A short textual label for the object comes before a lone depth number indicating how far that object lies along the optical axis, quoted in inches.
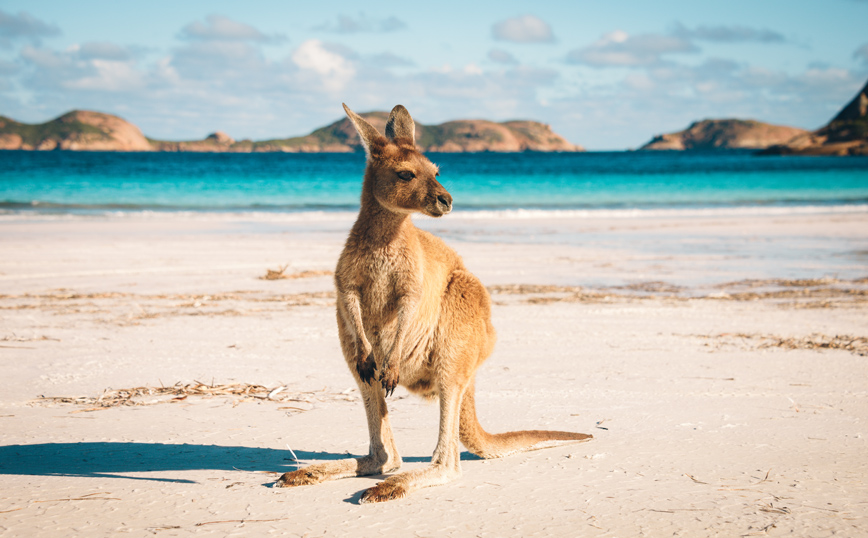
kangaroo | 112.7
